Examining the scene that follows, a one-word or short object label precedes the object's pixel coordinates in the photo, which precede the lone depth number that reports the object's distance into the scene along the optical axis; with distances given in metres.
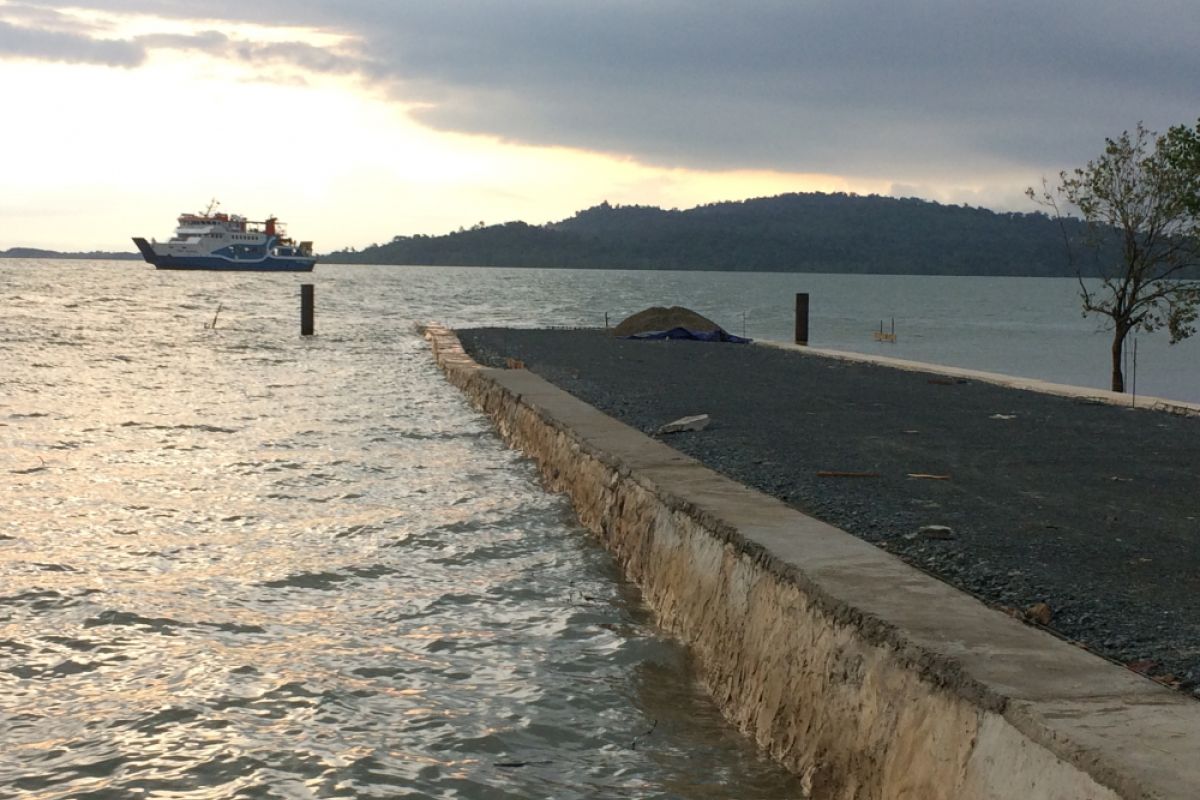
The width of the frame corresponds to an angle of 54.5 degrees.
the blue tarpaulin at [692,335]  24.86
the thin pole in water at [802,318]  28.09
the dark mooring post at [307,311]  34.03
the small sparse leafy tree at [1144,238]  20.08
